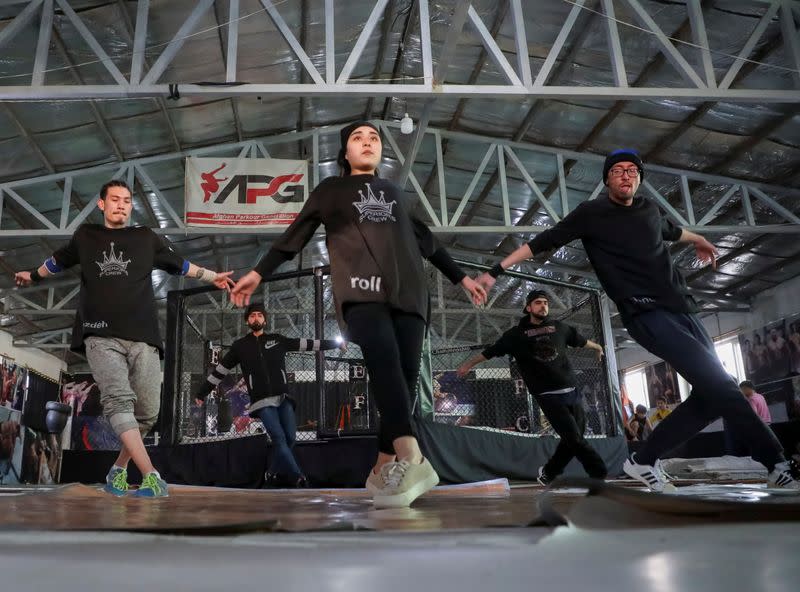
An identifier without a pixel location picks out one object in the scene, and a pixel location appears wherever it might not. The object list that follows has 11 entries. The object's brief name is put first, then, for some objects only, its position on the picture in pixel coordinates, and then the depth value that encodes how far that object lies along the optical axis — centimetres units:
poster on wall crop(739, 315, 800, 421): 1177
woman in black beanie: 187
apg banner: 799
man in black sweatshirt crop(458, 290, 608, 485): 398
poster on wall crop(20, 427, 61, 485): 1404
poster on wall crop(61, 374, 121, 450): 1666
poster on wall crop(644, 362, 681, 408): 1638
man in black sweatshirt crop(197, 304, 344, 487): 463
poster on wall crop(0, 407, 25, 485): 1279
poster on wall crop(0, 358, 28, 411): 1369
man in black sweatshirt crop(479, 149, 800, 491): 241
